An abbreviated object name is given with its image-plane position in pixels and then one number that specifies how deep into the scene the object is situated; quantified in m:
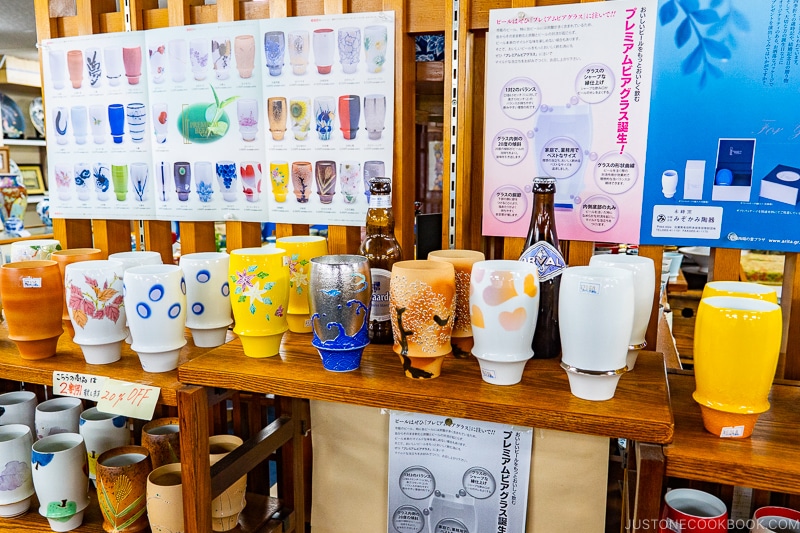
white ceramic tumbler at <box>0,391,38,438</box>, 1.63
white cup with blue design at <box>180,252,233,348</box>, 1.32
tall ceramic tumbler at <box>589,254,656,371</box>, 1.06
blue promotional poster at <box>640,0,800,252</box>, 1.18
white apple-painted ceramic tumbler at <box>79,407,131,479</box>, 1.56
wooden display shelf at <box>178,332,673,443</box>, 0.91
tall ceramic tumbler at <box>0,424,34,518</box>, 1.46
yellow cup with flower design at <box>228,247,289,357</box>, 1.15
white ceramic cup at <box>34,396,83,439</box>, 1.57
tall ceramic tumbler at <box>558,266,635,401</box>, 0.91
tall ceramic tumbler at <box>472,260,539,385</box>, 0.97
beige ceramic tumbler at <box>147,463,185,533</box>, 1.34
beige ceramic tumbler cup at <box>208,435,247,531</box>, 1.48
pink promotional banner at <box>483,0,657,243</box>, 1.26
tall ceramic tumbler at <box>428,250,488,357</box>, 1.12
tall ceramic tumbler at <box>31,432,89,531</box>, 1.41
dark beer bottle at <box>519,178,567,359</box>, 1.12
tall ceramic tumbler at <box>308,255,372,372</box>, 1.06
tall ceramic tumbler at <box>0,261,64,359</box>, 1.32
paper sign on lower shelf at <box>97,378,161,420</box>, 1.19
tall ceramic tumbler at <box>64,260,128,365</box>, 1.27
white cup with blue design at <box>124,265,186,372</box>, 1.20
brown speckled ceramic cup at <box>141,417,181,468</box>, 1.56
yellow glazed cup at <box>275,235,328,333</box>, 1.30
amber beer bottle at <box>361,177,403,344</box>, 1.21
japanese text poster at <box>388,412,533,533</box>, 1.20
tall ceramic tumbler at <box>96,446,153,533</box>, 1.37
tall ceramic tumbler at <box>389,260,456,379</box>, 1.01
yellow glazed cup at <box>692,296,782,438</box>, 0.87
